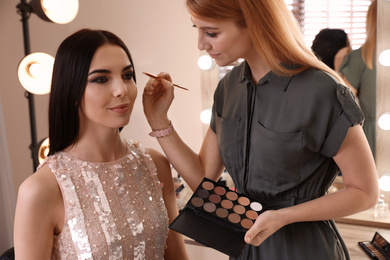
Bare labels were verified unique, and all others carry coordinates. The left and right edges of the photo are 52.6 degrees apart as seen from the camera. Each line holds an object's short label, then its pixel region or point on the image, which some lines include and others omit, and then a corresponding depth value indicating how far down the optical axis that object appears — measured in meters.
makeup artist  0.98
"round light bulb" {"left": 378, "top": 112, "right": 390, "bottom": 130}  1.77
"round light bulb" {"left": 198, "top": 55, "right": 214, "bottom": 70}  2.01
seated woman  1.02
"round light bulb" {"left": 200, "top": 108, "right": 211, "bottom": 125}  2.08
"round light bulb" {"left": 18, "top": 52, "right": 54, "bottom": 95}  1.57
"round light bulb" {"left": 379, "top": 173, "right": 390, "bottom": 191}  1.84
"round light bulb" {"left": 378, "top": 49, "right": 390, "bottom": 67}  1.71
